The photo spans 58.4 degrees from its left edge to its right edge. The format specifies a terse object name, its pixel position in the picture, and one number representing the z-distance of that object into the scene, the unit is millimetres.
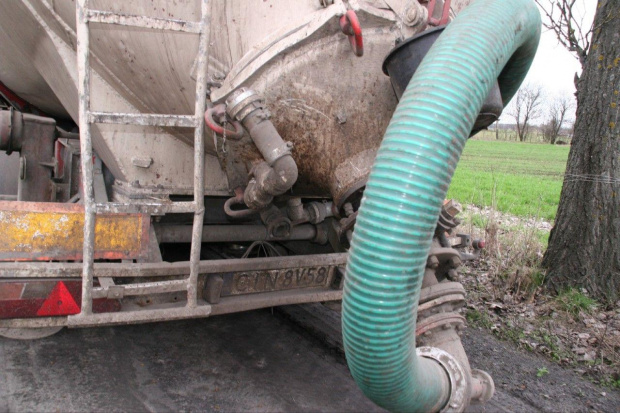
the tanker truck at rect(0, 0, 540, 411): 1989
